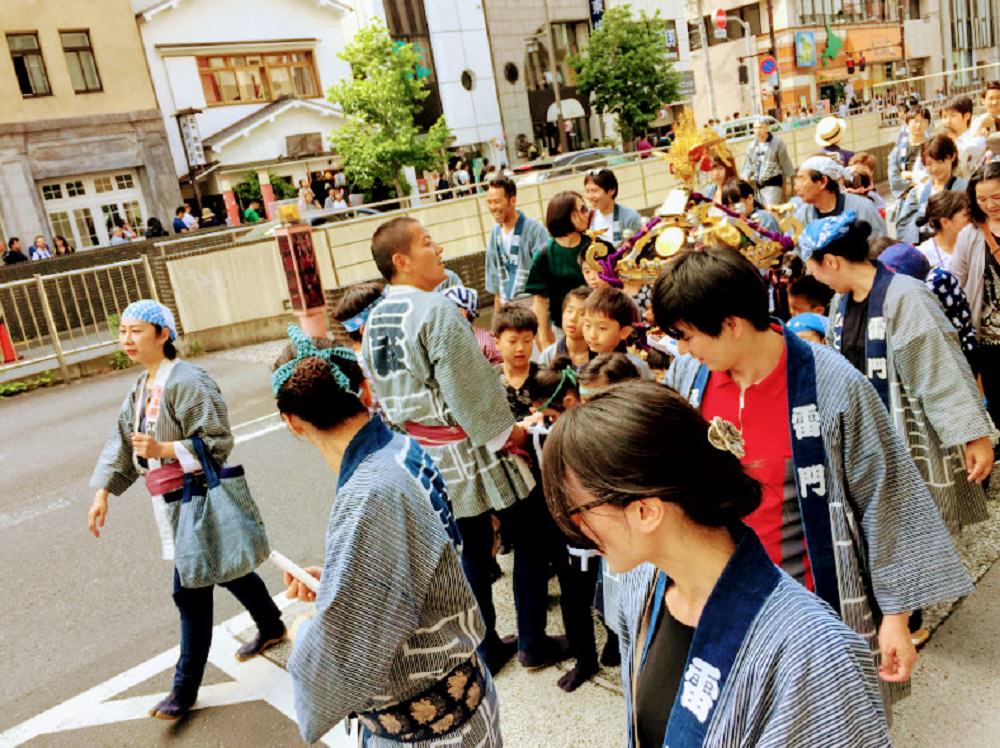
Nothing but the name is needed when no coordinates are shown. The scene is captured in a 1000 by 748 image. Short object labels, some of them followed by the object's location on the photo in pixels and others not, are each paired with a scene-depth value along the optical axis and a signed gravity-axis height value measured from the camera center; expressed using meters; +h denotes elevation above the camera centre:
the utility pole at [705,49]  25.42 +3.08
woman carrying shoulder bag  3.52 -0.95
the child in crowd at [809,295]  4.51 -0.90
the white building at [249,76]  26.17 +5.15
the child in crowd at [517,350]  3.67 -0.76
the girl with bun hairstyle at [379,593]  1.84 -0.89
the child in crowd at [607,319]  3.54 -0.66
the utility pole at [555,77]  31.77 +4.08
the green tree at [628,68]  31.75 +3.68
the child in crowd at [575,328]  3.89 -0.74
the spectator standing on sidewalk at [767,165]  8.88 -0.30
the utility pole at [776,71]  35.09 +3.21
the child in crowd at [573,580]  3.25 -1.63
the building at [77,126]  22.75 +3.75
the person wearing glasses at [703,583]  1.18 -0.68
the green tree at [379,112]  25.20 +2.88
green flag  43.41 +4.22
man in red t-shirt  1.97 -0.83
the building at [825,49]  42.28 +4.21
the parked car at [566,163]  18.72 +0.16
